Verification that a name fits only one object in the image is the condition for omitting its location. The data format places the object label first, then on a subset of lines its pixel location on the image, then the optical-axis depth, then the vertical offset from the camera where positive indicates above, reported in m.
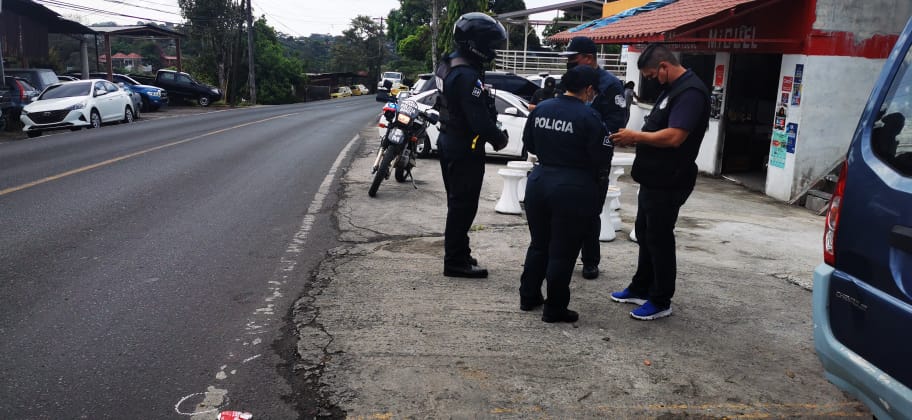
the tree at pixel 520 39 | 52.13 +2.92
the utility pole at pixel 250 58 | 43.88 +0.73
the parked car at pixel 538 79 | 22.88 +0.03
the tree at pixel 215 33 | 45.69 +2.31
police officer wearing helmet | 5.39 -0.36
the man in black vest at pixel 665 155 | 4.52 -0.44
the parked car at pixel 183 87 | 35.59 -0.93
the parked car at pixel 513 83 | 19.25 -0.11
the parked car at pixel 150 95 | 29.86 -1.17
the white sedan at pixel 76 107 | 18.16 -1.12
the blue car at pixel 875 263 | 2.53 -0.63
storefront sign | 10.77 +0.78
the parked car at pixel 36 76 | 22.70 -0.41
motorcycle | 9.48 -0.82
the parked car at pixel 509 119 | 14.03 -0.77
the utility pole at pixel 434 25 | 42.88 +3.02
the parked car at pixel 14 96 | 19.41 -0.93
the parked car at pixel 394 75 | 58.86 -0.01
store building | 10.44 +0.55
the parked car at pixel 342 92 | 68.34 -1.78
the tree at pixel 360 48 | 89.50 +3.13
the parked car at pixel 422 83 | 15.98 -0.19
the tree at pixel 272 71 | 52.12 -0.03
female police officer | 4.49 -0.57
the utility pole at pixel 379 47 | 90.19 +3.33
